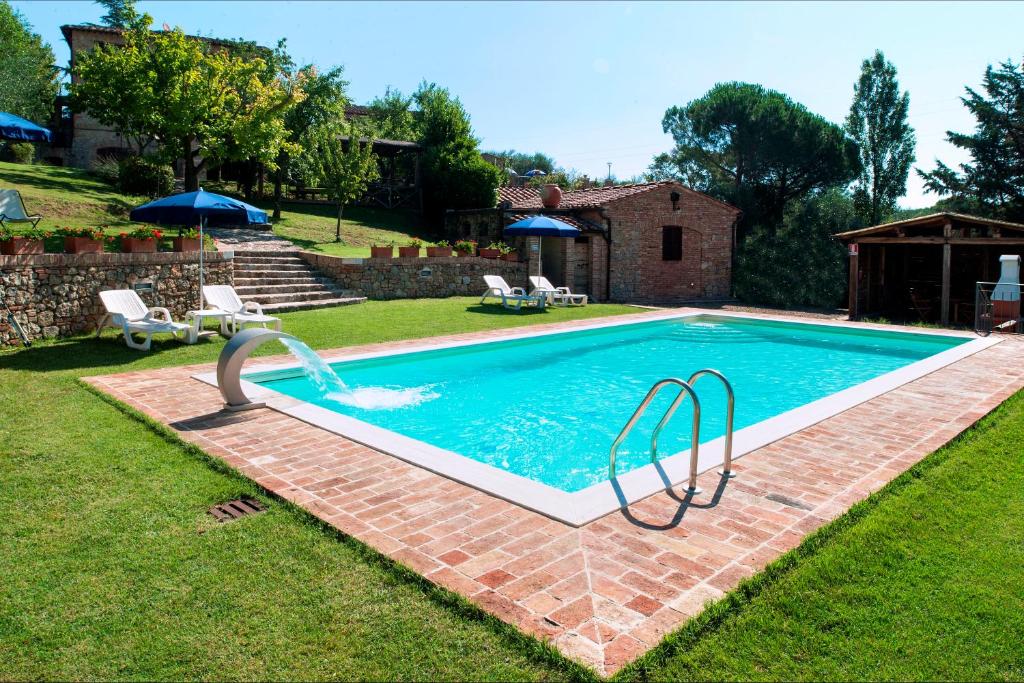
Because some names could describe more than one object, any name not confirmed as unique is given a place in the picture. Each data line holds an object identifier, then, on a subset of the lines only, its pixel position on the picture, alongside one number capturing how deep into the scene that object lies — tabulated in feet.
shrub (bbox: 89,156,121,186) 75.00
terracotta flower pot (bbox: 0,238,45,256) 32.99
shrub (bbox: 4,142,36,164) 91.25
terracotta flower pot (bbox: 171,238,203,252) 41.32
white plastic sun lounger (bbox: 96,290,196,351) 33.45
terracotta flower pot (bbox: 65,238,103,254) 35.68
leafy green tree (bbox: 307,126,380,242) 70.13
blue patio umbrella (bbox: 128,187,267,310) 34.88
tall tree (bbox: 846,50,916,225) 117.19
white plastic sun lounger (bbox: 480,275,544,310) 56.95
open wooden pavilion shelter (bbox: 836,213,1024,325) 53.80
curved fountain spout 21.89
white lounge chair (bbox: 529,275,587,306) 61.26
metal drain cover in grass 14.44
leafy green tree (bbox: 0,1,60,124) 95.81
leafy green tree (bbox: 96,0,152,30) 68.76
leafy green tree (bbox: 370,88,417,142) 118.83
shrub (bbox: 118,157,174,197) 70.08
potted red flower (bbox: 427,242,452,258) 61.70
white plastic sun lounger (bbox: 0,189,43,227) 41.52
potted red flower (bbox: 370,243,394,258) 56.44
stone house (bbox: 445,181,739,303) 71.87
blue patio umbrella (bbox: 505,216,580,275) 58.13
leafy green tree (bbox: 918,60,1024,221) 95.45
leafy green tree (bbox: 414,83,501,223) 87.66
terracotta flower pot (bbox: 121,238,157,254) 38.68
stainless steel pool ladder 15.40
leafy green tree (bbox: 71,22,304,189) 64.39
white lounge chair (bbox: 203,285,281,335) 38.22
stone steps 48.24
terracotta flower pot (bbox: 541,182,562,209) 74.33
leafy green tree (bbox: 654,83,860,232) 105.19
